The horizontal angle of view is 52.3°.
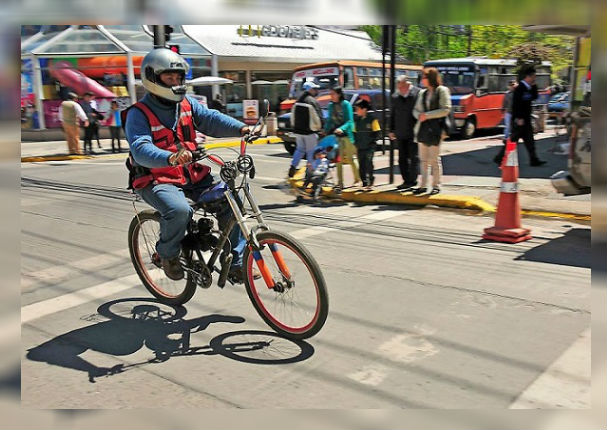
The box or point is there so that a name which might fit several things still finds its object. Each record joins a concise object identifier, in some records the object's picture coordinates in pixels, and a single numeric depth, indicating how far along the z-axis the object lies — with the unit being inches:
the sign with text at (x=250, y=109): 928.9
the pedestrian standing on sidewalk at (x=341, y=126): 394.0
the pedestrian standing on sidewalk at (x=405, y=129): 358.0
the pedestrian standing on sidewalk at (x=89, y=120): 679.7
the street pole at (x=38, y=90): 861.2
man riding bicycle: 166.2
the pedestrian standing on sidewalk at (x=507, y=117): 458.0
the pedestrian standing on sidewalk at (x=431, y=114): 337.1
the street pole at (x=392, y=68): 374.9
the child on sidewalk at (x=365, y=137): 388.5
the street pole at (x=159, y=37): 389.7
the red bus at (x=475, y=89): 714.8
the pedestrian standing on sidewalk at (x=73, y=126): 648.4
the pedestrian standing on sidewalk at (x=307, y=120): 383.9
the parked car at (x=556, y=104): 903.4
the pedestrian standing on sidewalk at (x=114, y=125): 699.2
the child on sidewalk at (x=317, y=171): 384.2
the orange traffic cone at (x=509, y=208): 261.3
